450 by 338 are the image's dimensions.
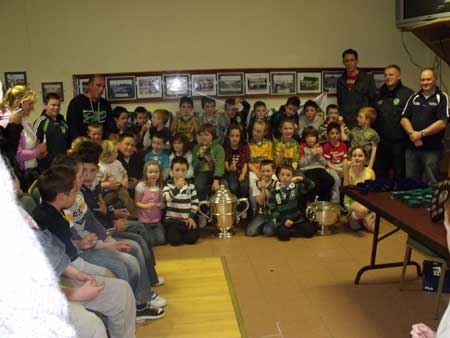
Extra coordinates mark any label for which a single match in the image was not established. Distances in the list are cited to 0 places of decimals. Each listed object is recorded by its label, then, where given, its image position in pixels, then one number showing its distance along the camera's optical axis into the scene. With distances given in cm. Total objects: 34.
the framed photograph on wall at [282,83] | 538
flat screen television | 427
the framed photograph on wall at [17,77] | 493
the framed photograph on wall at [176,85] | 522
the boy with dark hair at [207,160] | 430
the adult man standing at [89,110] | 440
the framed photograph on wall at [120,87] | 518
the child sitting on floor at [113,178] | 366
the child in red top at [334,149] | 448
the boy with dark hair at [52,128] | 371
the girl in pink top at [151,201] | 375
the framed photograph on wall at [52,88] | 505
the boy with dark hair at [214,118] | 484
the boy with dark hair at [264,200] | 402
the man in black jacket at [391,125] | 443
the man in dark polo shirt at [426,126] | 395
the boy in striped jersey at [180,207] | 386
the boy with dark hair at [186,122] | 464
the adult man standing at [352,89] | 495
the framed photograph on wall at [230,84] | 530
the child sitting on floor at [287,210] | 392
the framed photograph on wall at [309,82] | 541
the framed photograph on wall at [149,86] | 521
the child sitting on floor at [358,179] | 398
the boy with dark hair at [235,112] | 496
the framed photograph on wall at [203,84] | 526
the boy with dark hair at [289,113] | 489
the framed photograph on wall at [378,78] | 550
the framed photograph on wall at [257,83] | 535
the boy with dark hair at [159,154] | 425
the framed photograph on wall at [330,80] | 544
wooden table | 203
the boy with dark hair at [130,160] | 406
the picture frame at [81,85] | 510
